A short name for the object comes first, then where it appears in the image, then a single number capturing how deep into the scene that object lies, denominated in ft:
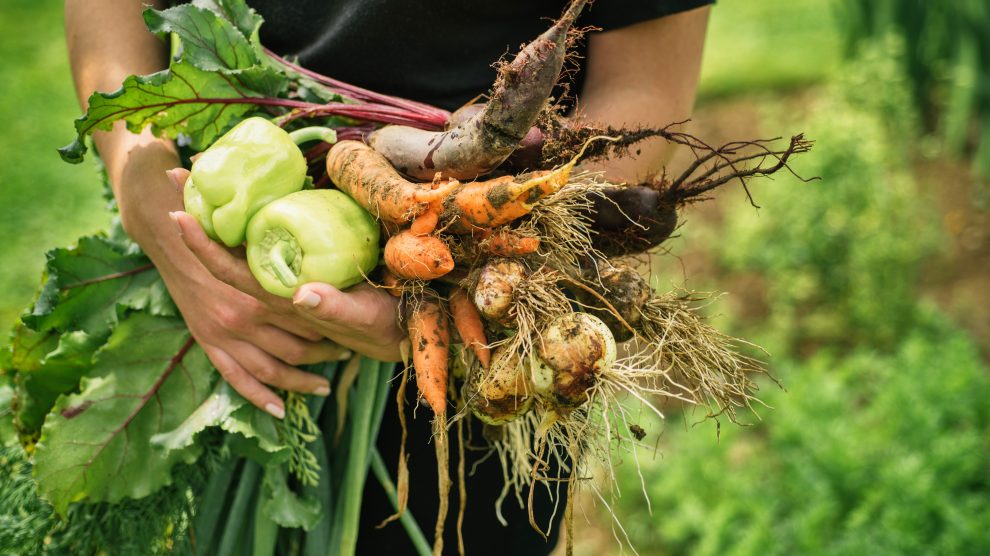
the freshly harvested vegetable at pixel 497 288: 3.59
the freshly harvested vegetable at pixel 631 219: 3.73
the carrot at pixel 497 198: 3.57
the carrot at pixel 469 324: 3.69
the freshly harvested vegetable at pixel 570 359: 3.57
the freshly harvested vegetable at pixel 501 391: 3.63
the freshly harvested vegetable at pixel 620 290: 3.73
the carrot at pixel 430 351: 3.67
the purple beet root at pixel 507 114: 3.52
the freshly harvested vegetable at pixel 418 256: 3.59
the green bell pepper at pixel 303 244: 3.57
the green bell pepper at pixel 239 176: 3.58
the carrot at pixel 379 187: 3.62
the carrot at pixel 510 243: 3.63
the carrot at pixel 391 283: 3.68
